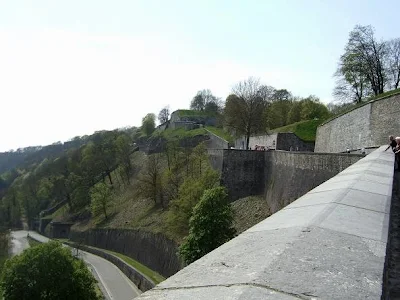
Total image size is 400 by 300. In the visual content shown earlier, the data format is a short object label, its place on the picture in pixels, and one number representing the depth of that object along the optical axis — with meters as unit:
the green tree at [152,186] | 49.34
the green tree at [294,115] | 61.22
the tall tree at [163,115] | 122.81
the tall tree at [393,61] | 38.94
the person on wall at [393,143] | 12.79
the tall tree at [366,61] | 38.22
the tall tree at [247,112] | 41.59
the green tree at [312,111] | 58.56
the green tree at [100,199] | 58.38
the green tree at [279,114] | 62.08
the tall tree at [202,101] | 117.94
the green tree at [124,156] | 69.94
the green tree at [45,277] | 20.88
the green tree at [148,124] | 108.00
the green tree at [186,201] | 32.97
